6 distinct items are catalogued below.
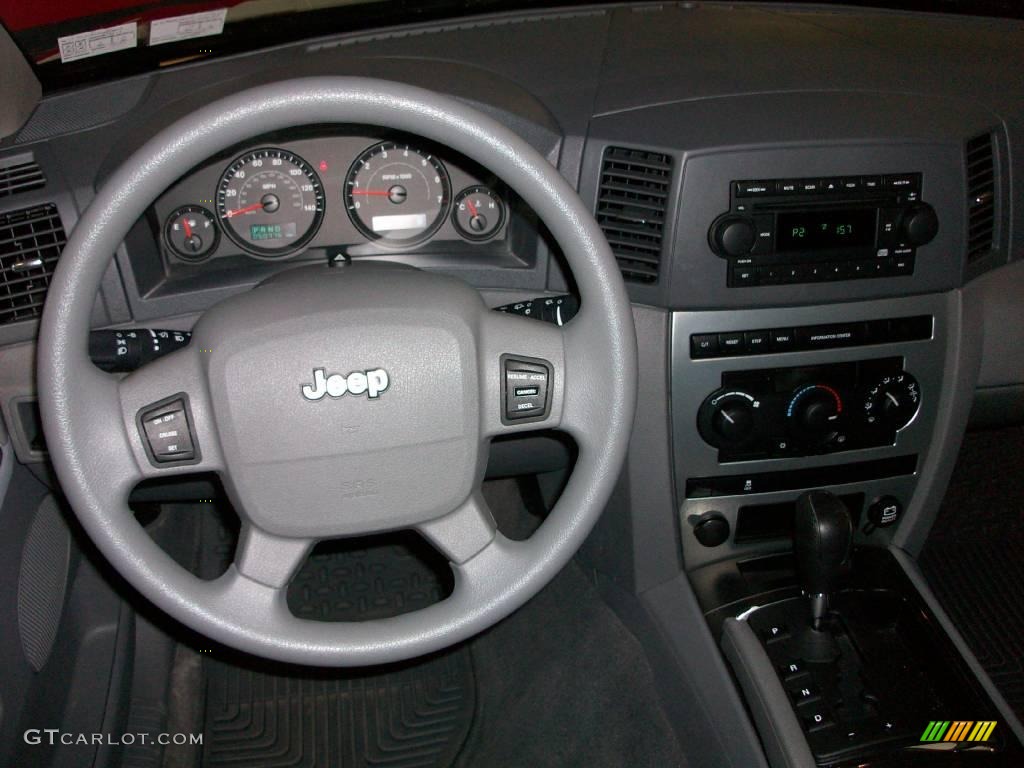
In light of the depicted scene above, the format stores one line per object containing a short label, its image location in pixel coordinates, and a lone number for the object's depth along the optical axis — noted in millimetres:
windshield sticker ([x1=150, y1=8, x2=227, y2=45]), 1524
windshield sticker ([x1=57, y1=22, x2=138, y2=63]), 1510
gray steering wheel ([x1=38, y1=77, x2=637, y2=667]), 1040
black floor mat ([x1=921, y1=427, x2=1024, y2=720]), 1937
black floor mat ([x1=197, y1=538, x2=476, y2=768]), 1854
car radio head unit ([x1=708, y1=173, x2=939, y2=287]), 1427
